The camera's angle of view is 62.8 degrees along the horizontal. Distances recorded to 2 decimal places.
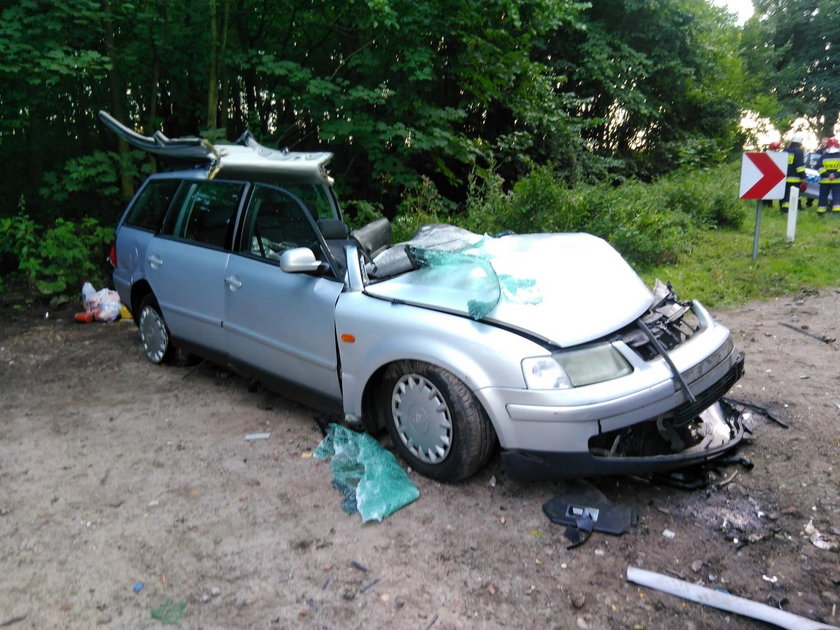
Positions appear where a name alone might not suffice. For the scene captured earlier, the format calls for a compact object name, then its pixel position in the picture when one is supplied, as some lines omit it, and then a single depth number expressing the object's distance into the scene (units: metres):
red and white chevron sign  8.80
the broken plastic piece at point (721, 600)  2.65
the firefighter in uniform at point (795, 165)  13.04
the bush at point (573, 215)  8.75
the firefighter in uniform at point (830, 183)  12.85
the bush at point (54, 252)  8.56
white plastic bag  7.99
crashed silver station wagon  3.40
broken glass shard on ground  3.62
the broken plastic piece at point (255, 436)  4.58
